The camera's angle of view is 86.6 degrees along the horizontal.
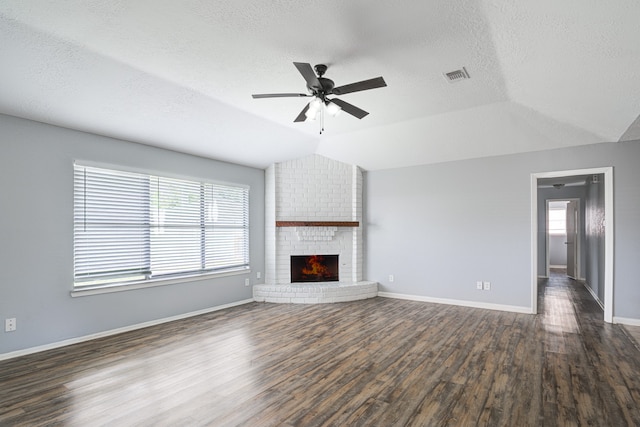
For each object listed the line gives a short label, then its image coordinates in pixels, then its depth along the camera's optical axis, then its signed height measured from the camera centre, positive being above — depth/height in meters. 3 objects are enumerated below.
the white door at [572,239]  8.38 -0.69
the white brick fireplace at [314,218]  6.21 -0.11
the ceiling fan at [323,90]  2.67 +1.03
